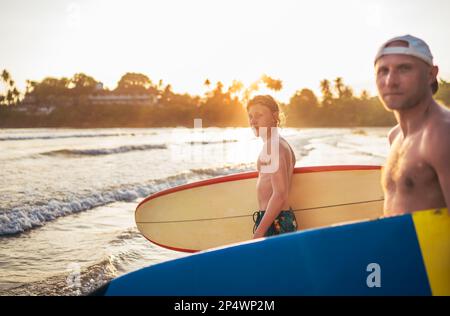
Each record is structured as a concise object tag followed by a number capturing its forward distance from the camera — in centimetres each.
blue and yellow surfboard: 164
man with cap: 159
